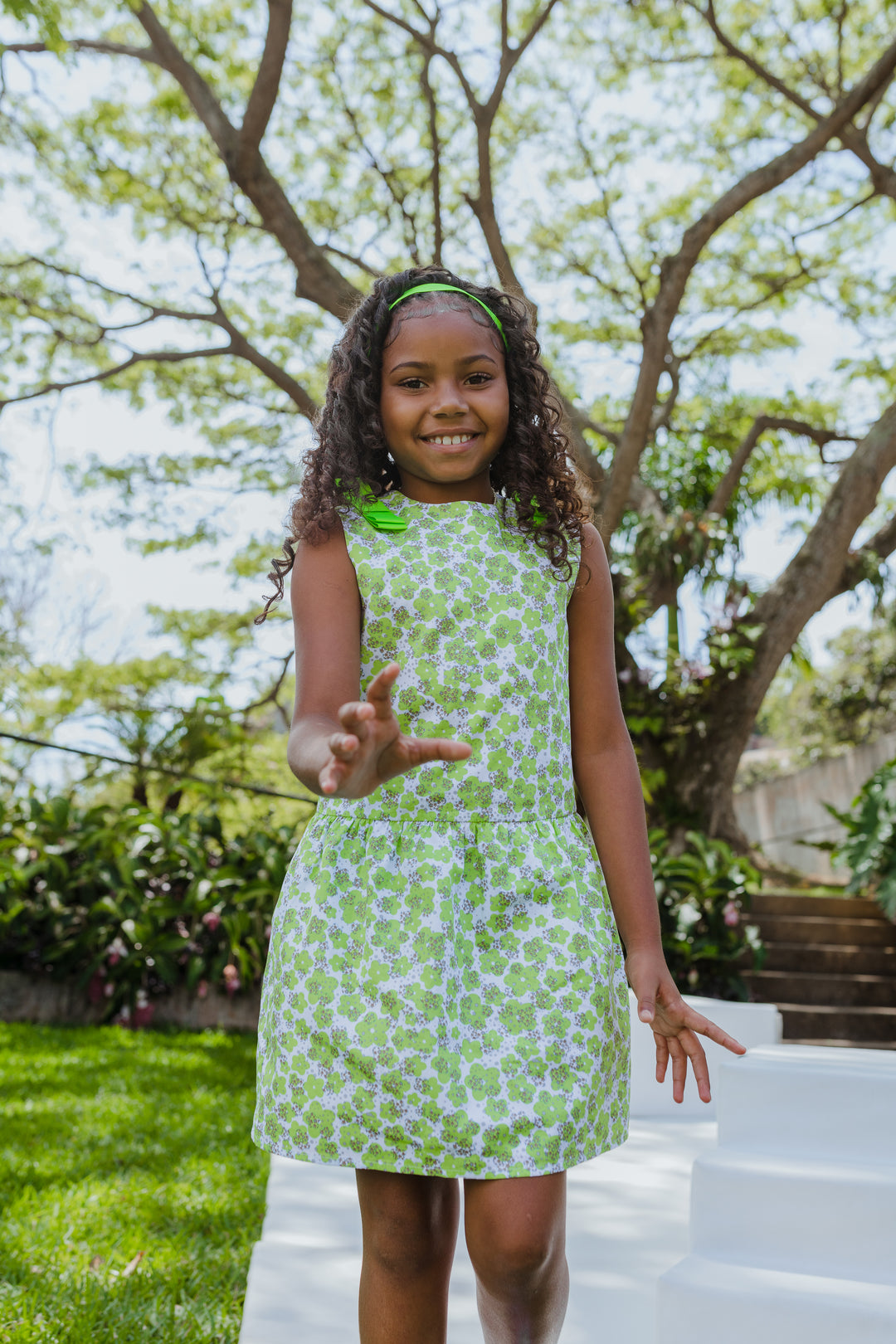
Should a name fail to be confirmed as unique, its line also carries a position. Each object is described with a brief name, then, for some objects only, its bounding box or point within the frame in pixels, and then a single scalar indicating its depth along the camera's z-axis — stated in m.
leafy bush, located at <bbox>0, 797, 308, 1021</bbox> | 5.63
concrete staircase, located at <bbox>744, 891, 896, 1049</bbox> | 6.30
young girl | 1.28
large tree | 5.94
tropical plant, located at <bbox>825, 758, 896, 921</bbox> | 6.69
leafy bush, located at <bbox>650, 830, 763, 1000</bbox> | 5.70
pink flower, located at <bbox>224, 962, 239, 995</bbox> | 5.57
